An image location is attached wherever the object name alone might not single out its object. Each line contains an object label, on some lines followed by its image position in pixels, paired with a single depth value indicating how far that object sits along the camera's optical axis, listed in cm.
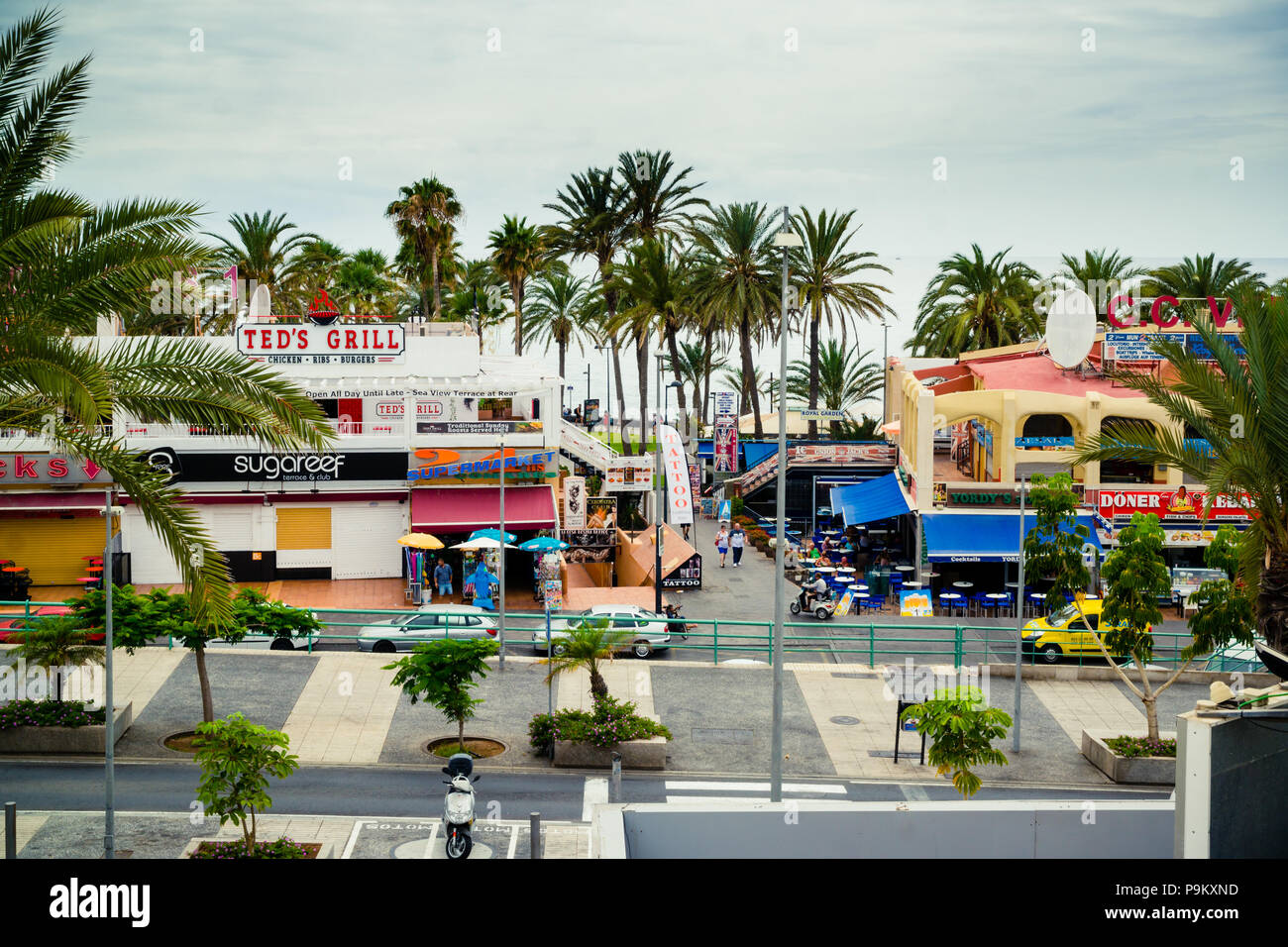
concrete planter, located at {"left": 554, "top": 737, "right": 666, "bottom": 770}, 2575
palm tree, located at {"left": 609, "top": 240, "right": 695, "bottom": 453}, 6103
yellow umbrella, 3912
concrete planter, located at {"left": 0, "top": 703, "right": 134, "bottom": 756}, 2484
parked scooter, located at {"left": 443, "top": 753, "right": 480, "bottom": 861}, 1895
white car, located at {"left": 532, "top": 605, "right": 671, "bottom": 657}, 3294
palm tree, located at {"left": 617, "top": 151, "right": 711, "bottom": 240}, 6644
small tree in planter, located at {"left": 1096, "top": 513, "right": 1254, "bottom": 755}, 2534
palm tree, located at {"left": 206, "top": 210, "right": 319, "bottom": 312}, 6494
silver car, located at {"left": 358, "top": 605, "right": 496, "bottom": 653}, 3262
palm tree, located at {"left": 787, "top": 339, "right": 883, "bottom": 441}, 9162
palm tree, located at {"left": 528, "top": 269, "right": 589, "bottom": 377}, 8431
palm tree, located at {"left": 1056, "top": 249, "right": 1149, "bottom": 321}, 6184
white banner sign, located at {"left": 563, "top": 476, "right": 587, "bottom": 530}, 4391
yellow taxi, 3344
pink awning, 4188
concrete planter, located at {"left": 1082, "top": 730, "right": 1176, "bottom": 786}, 2572
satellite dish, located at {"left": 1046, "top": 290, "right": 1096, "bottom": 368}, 4572
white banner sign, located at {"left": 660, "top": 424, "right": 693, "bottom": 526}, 4638
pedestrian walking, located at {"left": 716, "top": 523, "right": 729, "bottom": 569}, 4842
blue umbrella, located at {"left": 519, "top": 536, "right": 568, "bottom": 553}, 3878
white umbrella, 3809
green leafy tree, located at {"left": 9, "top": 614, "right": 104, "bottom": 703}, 2411
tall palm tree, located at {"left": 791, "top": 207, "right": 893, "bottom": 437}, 5919
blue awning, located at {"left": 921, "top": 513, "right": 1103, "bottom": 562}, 4153
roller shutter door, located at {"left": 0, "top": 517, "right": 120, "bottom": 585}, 4103
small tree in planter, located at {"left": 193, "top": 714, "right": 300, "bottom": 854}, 1805
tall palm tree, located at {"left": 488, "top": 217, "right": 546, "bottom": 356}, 6994
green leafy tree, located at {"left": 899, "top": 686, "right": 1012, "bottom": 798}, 2192
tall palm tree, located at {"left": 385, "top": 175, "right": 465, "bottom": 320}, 7094
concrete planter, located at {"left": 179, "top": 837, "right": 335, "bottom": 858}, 1950
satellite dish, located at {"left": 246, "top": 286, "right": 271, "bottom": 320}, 4753
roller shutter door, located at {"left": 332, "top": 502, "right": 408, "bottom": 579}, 4309
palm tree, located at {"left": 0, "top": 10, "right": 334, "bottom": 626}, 1390
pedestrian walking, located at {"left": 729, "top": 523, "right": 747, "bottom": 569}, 4759
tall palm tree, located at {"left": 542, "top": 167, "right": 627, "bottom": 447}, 6719
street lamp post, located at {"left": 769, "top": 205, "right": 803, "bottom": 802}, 2120
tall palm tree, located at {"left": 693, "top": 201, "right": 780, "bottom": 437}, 5991
